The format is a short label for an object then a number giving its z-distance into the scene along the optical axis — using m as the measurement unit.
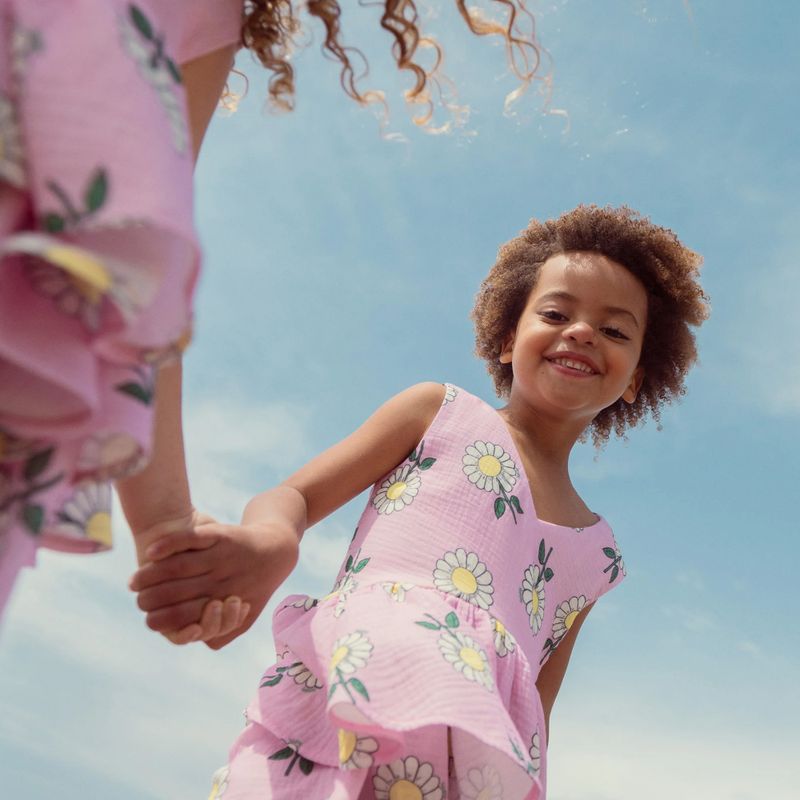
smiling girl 0.46
